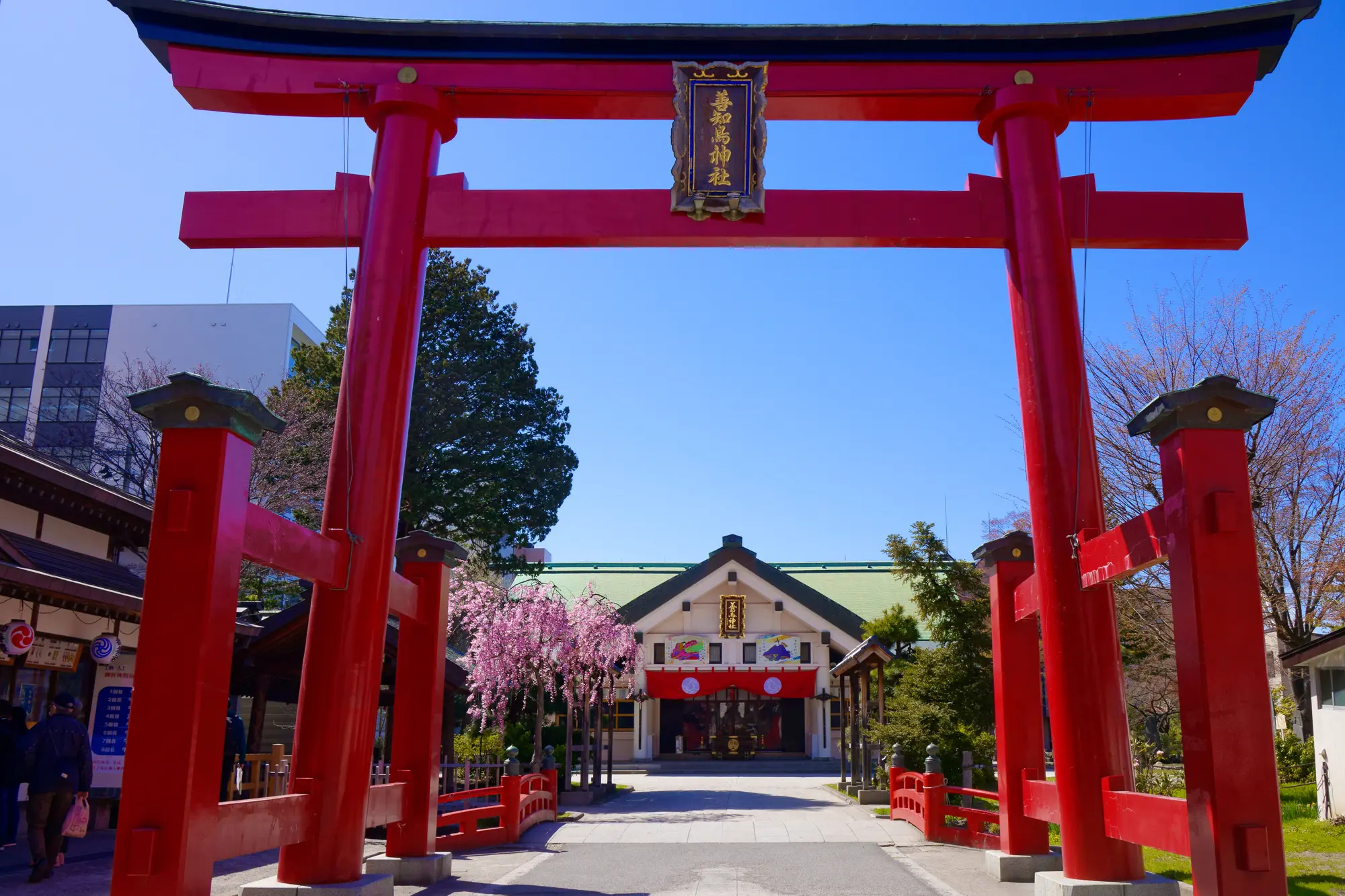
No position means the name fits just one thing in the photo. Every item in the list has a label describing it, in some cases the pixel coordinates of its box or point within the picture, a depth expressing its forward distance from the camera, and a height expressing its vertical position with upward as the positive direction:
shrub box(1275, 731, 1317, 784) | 18.97 -0.97
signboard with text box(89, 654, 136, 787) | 14.00 -0.51
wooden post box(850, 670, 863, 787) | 22.62 -1.06
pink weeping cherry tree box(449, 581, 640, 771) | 21.78 +0.94
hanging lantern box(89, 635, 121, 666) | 13.38 +0.40
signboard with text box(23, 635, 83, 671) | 12.48 +0.30
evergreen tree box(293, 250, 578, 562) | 26.47 +6.97
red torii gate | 8.44 +5.00
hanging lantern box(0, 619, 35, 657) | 11.20 +0.43
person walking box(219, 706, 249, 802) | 13.76 -0.81
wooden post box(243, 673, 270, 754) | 16.36 -0.47
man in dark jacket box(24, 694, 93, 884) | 9.41 -0.87
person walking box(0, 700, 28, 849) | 11.04 -0.83
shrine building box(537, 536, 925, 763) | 34.59 +1.04
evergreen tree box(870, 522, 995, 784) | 19.50 +0.60
